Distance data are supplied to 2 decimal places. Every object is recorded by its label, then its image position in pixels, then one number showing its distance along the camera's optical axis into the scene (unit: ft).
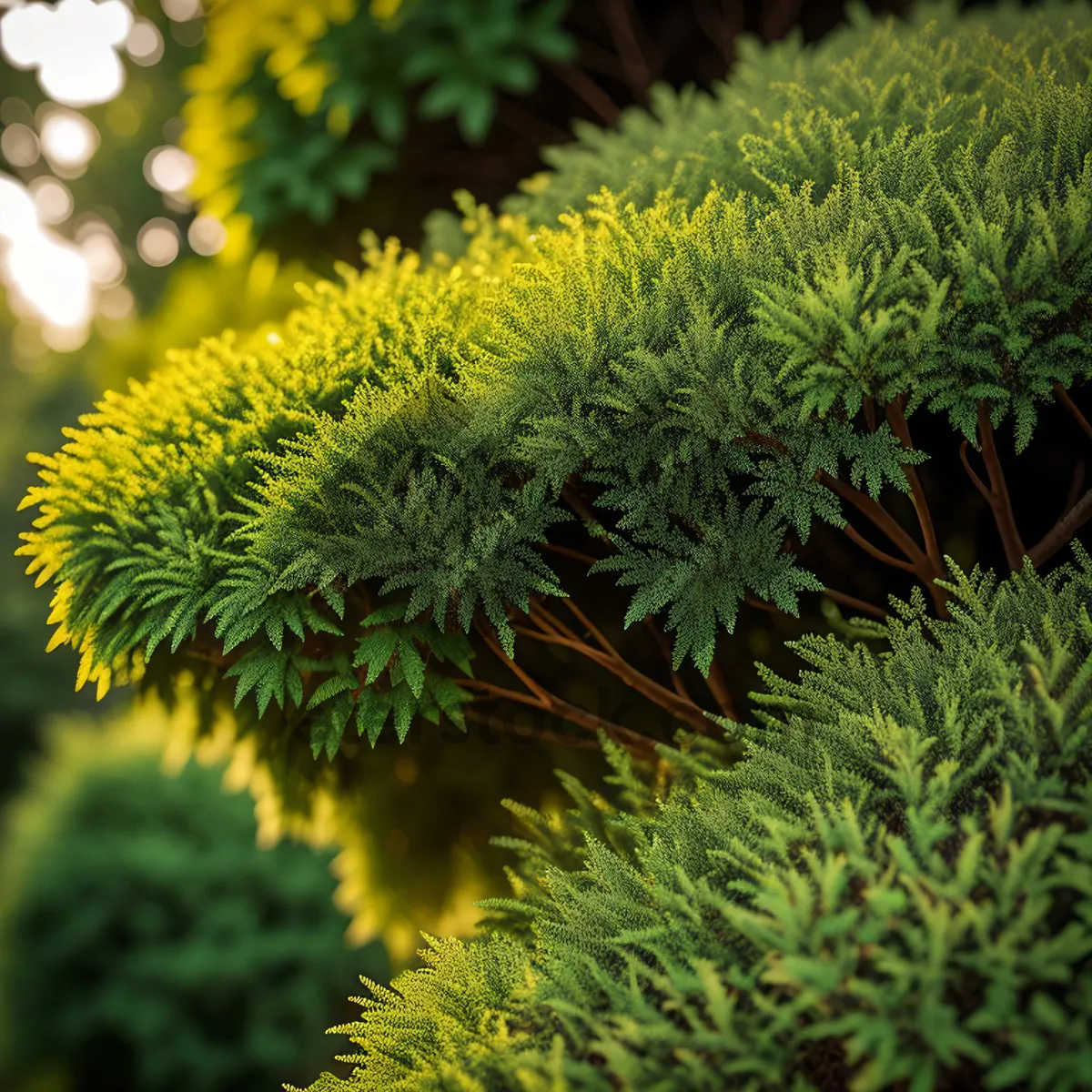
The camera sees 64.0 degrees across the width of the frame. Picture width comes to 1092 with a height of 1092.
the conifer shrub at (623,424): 5.78
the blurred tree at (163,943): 22.38
